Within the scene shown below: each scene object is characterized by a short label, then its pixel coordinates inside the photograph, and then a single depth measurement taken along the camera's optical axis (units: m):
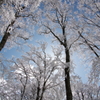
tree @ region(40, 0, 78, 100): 8.22
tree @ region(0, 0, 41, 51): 3.14
